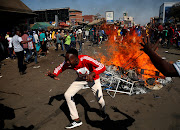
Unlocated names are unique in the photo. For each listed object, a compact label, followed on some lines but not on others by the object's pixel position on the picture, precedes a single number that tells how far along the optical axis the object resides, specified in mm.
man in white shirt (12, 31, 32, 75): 6742
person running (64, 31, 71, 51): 10142
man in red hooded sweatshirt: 2837
